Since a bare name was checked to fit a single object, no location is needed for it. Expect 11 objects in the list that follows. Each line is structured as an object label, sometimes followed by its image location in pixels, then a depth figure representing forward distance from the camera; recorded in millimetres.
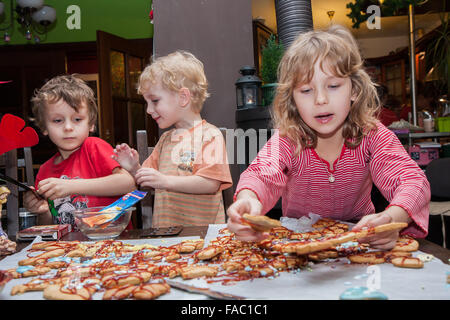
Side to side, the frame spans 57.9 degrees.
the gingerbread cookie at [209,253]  735
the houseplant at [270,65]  2646
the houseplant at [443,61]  3496
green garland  3410
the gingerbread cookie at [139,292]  561
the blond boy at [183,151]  1347
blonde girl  828
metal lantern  2494
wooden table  958
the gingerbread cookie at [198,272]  654
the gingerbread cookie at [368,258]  686
